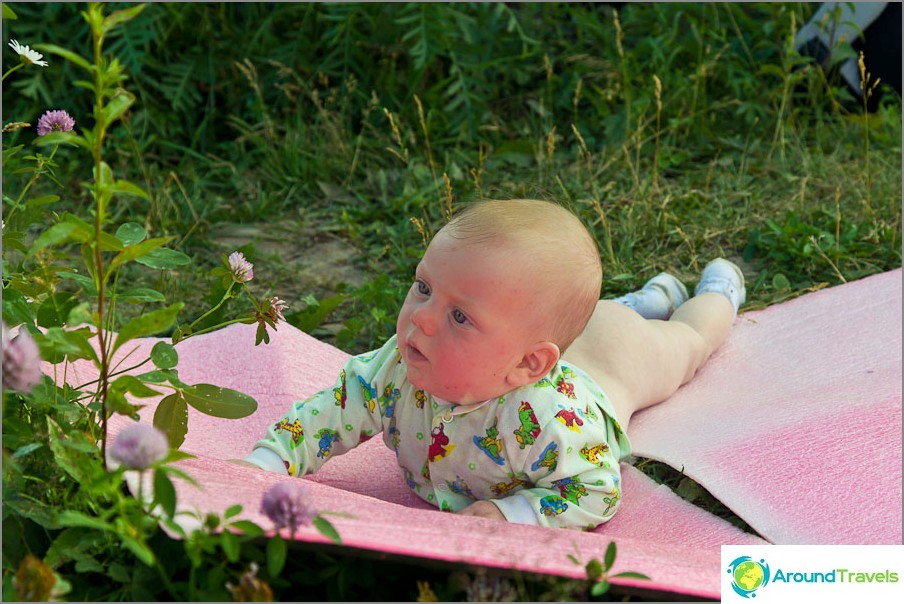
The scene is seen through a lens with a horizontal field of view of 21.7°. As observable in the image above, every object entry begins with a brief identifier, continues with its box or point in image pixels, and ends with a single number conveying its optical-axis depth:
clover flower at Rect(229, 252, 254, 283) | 1.58
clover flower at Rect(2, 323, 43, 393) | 1.34
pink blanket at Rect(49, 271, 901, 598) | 1.43
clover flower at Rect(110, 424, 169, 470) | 1.32
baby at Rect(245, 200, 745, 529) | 1.56
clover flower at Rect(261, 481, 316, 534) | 1.34
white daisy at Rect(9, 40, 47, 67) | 1.52
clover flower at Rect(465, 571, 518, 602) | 1.39
